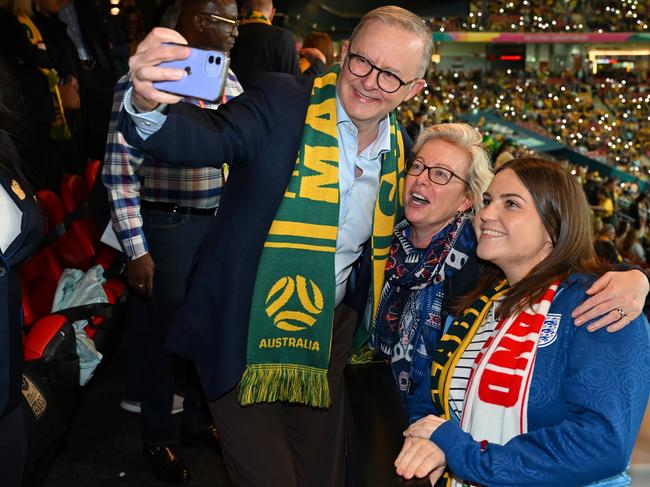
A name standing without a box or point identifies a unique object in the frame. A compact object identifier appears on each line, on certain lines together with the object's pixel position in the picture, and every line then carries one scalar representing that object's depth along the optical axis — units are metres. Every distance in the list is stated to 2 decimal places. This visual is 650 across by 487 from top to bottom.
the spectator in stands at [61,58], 4.45
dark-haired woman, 1.50
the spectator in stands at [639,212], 15.11
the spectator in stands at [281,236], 1.76
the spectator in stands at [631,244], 9.25
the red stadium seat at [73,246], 3.85
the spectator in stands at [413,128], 9.04
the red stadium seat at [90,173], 4.48
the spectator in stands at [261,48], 4.14
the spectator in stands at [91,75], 5.33
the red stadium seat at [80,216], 4.08
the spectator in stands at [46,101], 4.07
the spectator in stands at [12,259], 1.64
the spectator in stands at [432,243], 2.19
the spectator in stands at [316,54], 5.28
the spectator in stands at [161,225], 2.62
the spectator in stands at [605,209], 14.05
